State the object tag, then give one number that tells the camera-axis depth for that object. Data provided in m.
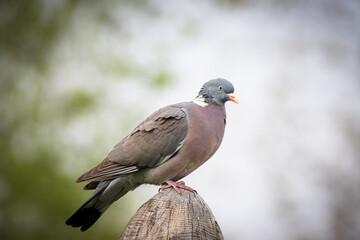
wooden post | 5.33
